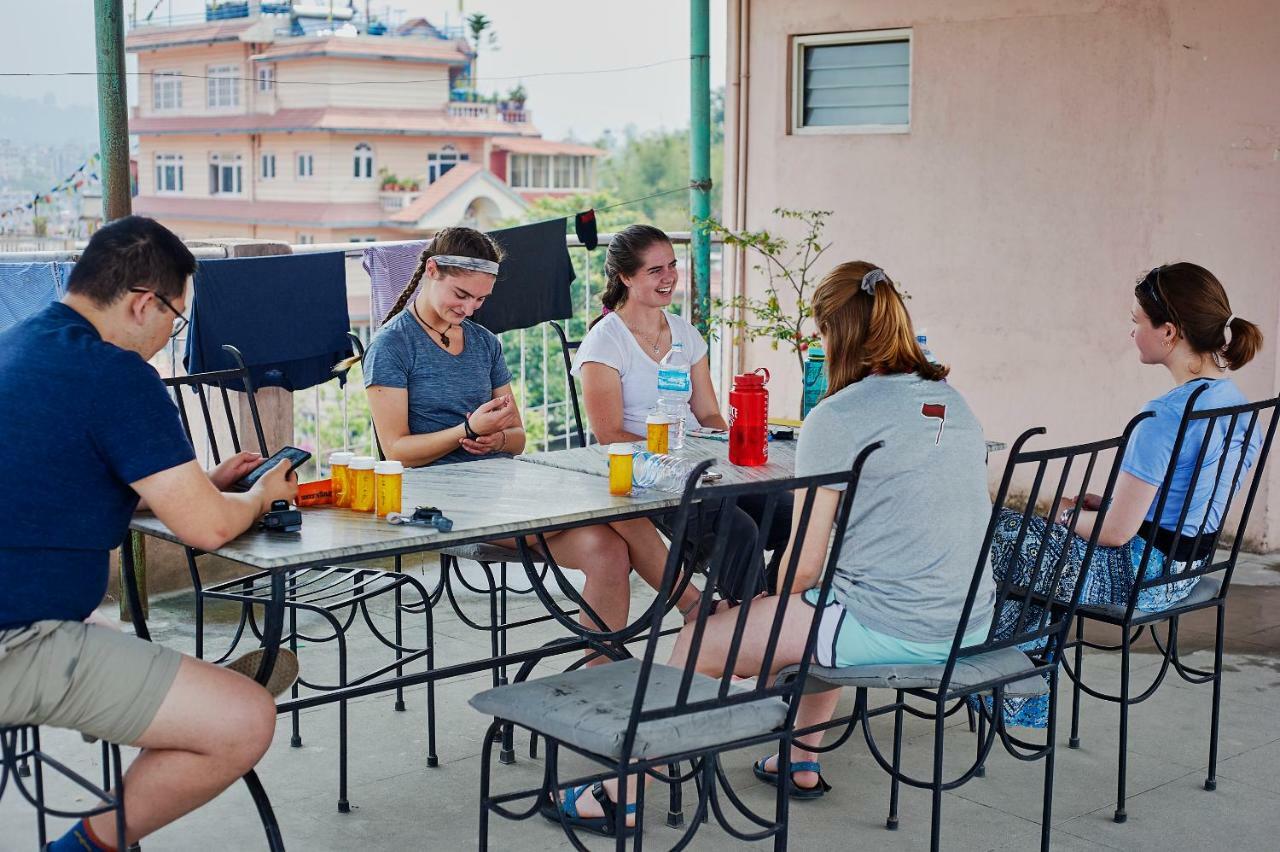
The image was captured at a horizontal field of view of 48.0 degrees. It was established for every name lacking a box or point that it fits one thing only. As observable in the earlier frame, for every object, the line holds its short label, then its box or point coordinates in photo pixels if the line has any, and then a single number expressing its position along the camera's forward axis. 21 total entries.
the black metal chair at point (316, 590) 3.21
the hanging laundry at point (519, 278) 4.92
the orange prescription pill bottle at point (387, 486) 2.73
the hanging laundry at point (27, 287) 4.27
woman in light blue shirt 3.15
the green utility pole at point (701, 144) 6.39
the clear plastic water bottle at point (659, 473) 3.07
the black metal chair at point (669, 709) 2.29
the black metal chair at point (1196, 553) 3.12
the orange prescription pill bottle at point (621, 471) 2.98
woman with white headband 3.66
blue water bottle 3.94
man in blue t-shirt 2.29
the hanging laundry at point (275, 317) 4.30
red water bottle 3.37
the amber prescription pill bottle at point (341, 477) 2.82
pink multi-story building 47.09
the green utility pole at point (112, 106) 4.40
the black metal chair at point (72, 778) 2.36
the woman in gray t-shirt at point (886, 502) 2.68
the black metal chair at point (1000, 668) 2.70
